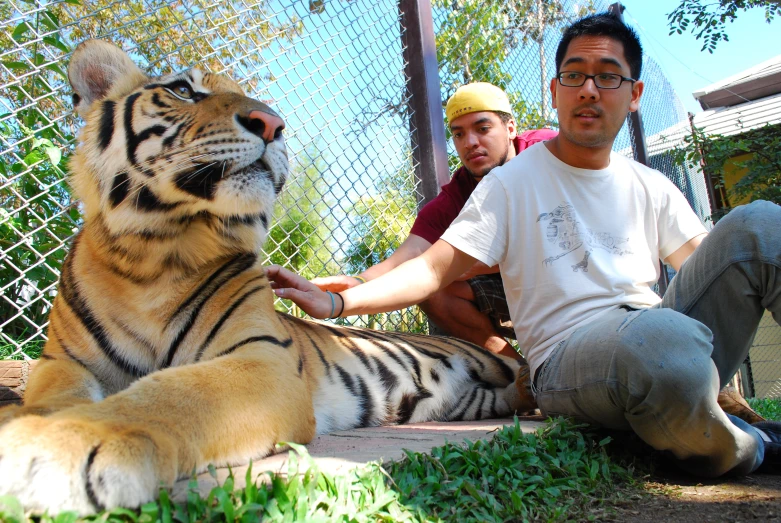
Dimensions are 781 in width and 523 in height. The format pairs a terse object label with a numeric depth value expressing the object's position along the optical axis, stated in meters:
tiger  1.53
